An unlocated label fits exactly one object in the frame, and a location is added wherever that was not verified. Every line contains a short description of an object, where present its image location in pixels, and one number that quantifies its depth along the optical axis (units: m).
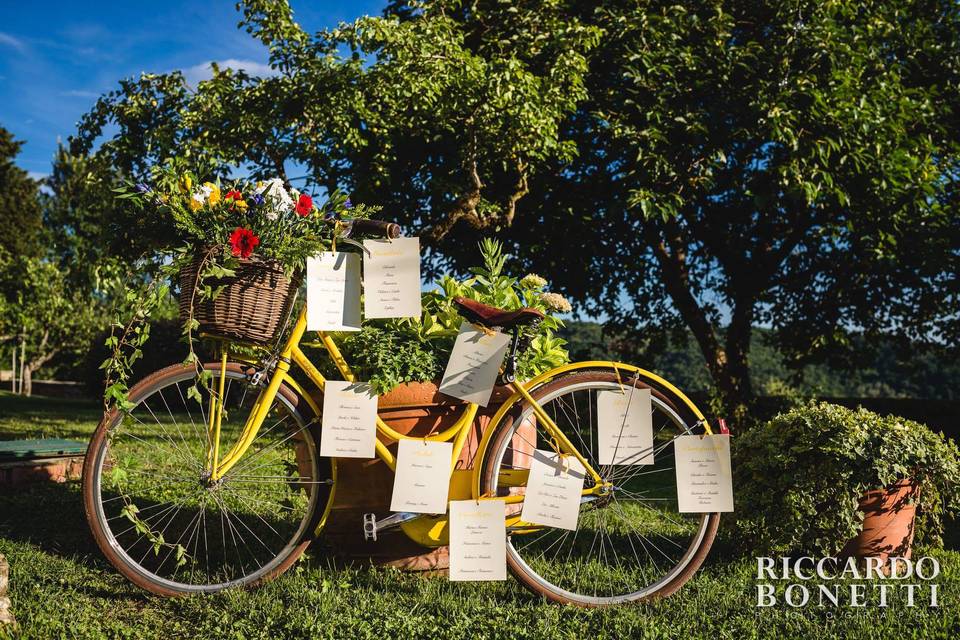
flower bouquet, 2.49
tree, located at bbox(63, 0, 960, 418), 7.00
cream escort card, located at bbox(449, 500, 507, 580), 2.55
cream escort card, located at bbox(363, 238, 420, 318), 2.68
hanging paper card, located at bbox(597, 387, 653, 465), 2.71
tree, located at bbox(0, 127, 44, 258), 27.36
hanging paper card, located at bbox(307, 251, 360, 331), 2.63
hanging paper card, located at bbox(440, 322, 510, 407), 2.67
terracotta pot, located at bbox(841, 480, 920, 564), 3.15
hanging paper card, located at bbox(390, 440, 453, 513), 2.62
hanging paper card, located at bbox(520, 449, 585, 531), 2.63
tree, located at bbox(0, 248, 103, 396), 18.98
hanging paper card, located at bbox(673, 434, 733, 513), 2.68
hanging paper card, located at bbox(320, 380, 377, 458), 2.62
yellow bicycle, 2.54
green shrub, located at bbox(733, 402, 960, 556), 3.07
